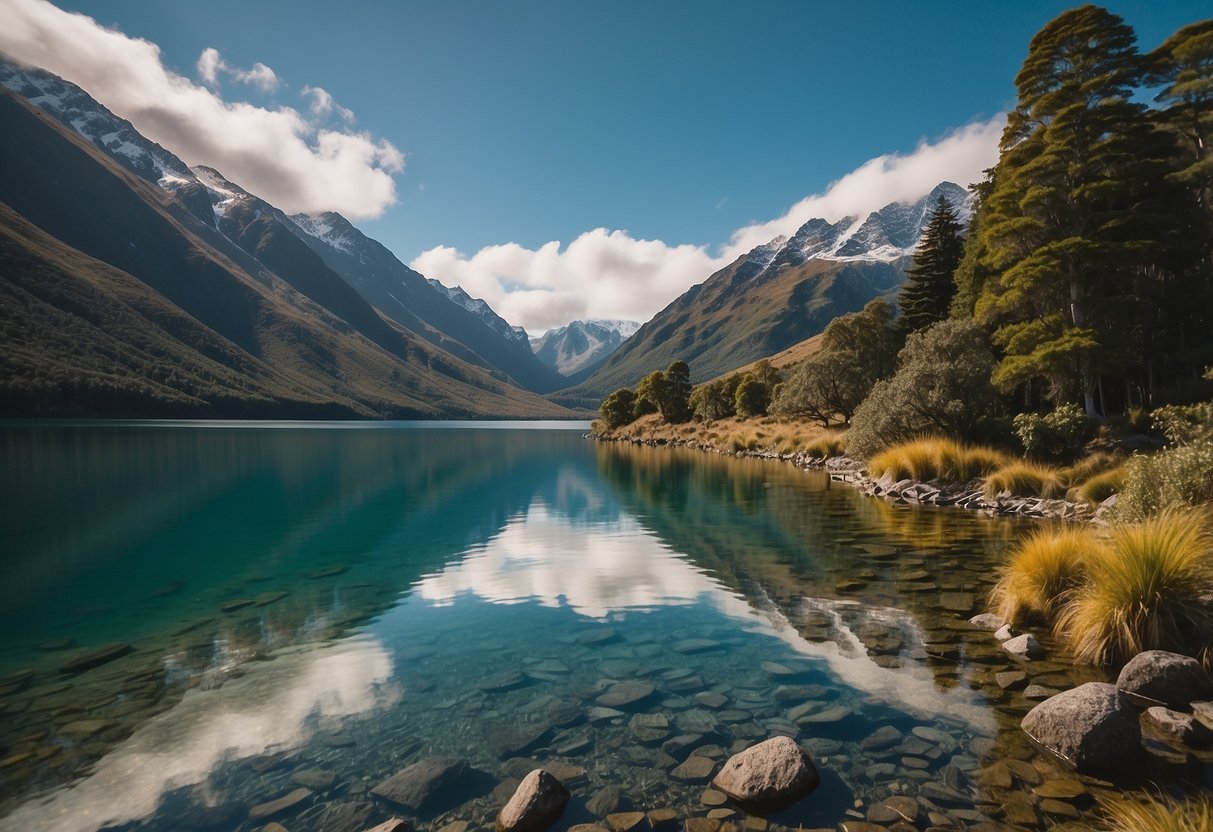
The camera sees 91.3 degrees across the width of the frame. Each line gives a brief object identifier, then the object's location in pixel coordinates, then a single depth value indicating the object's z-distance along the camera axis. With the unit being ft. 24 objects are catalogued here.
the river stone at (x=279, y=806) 22.54
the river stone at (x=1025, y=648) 33.86
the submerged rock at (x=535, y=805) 20.83
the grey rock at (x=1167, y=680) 27.32
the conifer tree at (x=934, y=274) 204.33
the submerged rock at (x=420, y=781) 23.26
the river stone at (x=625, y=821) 20.98
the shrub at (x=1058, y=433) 91.35
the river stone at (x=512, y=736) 26.94
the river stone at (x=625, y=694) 31.17
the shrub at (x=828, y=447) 172.08
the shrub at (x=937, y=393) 110.11
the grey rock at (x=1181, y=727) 24.14
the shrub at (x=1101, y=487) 72.59
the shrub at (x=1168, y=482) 47.62
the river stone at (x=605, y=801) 22.02
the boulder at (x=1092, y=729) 22.77
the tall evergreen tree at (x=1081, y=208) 97.96
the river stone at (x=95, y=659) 37.93
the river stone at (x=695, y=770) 24.06
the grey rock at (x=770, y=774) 22.03
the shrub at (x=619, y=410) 429.38
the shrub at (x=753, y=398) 304.71
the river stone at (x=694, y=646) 38.70
